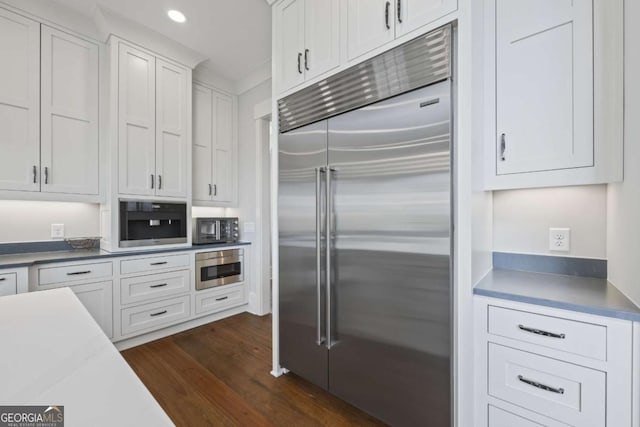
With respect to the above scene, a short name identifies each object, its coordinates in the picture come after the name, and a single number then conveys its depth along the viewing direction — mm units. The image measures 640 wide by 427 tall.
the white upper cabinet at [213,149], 3367
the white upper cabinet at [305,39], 1734
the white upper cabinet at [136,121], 2604
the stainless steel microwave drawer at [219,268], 3075
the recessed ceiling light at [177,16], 2461
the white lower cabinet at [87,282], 2119
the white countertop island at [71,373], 471
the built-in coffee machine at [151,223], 2605
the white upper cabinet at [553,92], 1166
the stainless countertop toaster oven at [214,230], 3260
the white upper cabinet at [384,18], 1311
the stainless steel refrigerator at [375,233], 1305
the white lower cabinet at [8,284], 1882
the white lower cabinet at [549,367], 961
